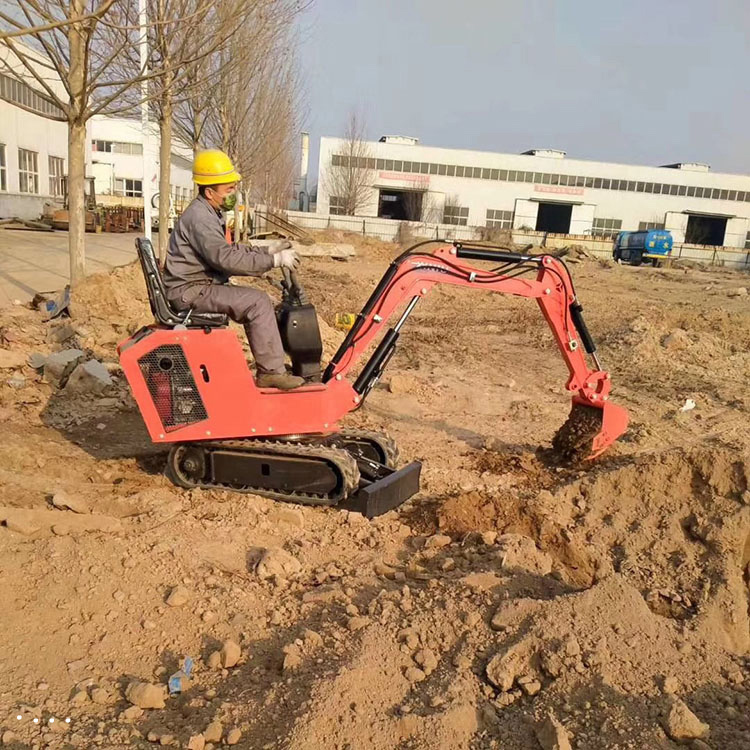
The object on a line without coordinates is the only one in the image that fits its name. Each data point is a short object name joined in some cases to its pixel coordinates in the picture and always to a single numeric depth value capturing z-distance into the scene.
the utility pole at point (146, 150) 11.63
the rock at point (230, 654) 3.16
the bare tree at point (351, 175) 54.81
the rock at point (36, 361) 7.60
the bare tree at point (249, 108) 14.48
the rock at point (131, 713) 2.79
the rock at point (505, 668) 2.97
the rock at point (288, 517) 4.71
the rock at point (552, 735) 2.55
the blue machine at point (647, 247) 43.12
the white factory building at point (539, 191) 57.44
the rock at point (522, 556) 4.02
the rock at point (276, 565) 4.00
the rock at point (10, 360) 7.46
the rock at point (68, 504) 4.47
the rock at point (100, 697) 2.88
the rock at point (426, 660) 3.07
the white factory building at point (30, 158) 30.16
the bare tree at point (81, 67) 8.56
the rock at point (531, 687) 2.94
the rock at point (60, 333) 8.59
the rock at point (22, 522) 4.07
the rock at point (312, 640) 3.21
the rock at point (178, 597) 3.57
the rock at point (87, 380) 7.30
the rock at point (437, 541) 4.42
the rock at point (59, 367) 7.43
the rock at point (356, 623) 3.33
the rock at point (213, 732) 2.67
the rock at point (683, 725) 2.67
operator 4.64
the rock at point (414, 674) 3.00
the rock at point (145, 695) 2.86
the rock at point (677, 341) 11.05
